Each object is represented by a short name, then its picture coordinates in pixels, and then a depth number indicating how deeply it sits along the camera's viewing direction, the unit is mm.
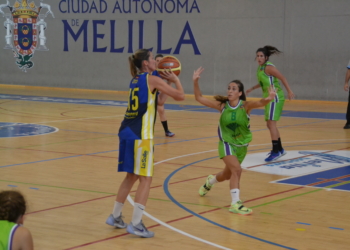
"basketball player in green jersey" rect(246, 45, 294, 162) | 16435
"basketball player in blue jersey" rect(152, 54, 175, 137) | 21453
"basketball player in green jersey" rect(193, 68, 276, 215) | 11304
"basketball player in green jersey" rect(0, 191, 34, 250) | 5420
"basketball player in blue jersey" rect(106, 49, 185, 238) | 9380
